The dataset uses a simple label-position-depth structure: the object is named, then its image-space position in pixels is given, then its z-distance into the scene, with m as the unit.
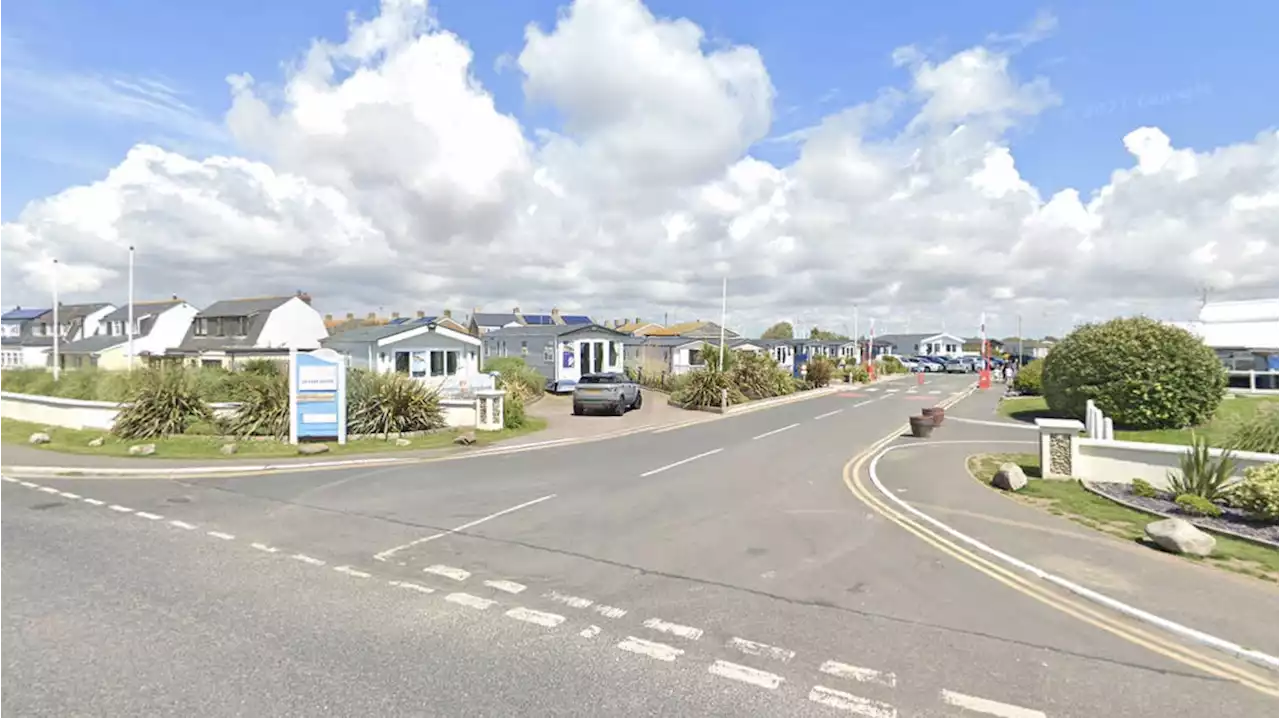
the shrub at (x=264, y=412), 19.95
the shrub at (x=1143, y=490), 11.97
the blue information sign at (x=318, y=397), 18.98
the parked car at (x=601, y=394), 27.69
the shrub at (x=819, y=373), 47.56
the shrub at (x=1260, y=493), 9.83
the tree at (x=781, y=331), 127.28
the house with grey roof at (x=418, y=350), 34.06
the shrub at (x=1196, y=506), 10.60
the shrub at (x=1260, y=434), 12.96
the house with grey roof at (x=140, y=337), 53.97
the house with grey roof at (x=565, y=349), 40.69
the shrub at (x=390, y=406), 20.58
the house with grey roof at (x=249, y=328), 48.00
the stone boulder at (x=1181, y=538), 8.48
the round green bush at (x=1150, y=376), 20.20
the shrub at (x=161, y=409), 19.81
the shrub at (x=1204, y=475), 11.34
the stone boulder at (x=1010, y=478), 12.88
